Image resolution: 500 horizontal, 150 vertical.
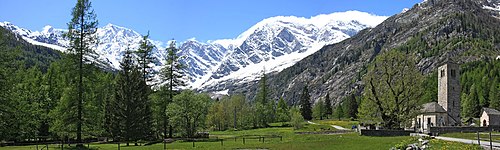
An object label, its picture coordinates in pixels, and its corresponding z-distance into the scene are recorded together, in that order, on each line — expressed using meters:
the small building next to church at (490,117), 93.12
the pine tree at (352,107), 160.12
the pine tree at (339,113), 171.55
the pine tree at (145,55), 64.19
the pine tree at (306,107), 151.25
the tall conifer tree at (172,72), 67.12
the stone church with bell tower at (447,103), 79.19
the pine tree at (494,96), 141.25
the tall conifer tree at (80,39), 47.31
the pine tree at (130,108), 54.97
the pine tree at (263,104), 121.19
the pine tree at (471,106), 139.71
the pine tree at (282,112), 135.50
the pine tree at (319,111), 173.12
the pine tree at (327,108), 176.75
